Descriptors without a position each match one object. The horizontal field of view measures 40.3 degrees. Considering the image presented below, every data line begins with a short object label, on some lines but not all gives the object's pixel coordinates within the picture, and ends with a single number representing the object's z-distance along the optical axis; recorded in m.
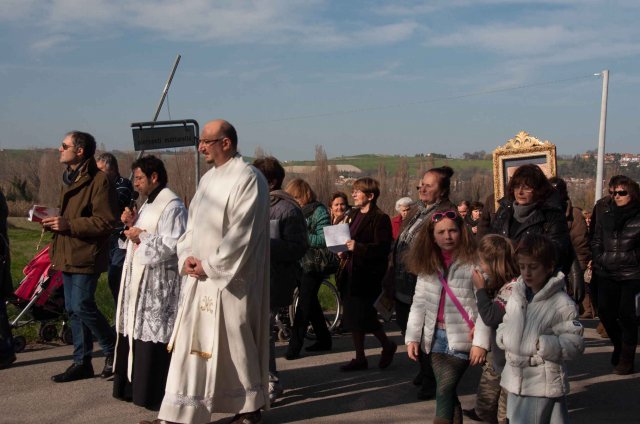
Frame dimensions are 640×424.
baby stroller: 8.85
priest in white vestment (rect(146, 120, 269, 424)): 5.54
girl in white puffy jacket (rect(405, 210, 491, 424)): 5.45
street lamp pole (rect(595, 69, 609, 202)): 25.09
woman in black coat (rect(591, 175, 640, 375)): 8.18
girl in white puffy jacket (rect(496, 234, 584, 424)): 4.55
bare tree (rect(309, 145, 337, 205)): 51.75
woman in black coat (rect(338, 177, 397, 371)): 8.12
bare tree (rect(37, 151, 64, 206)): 48.56
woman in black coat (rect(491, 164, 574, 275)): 6.66
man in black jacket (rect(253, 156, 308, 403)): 6.76
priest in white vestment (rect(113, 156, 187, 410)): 6.41
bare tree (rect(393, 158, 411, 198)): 50.00
